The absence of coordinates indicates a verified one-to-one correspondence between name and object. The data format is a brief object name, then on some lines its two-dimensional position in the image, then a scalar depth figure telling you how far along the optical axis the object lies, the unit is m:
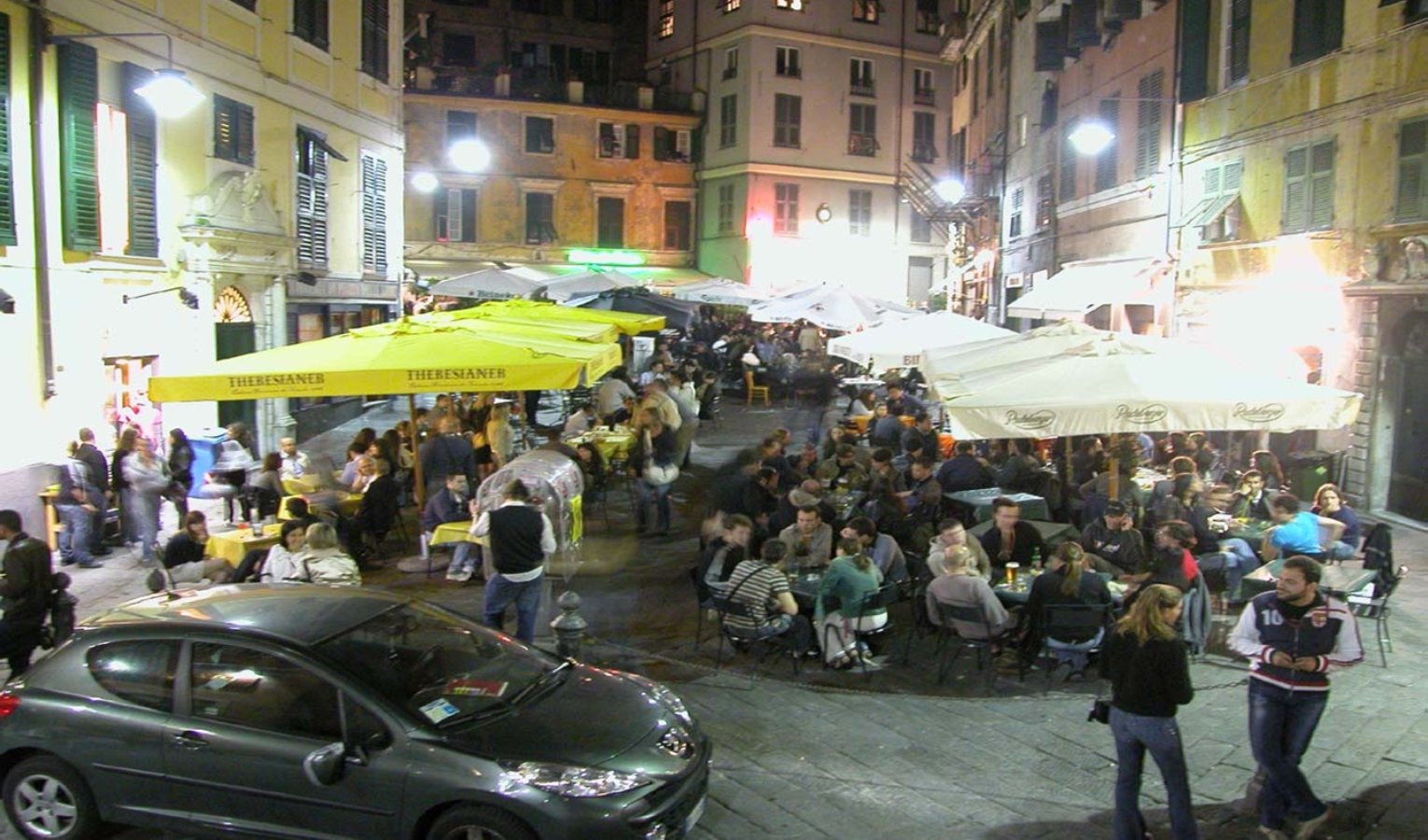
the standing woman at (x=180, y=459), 13.01
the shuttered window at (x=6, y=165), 11.11
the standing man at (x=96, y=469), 11.65
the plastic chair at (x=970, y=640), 7.92
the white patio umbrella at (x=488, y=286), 21.94
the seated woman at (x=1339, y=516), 9.67
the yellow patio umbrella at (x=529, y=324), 12.52
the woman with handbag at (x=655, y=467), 12.77
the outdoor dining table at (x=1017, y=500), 10.96
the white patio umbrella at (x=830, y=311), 20.41
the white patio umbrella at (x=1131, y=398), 8.80
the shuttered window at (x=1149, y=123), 18.97
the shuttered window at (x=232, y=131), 15.73
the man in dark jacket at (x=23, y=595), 7.37
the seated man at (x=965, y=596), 7.98
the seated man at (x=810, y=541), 9.24
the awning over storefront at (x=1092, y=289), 18.75
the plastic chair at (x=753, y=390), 26.01
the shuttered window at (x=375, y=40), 21.31
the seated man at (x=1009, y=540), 9.16
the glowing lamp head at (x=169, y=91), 11.94
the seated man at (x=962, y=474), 11.78
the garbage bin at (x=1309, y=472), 14.19
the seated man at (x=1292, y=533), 9.27
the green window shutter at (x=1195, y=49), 17.39
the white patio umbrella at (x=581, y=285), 23.73
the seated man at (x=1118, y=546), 9.15
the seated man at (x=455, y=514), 11.05
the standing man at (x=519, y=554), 8.27
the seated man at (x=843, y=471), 12.72
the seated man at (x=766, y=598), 8.22
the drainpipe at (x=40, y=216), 11.54
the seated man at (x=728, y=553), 8.74
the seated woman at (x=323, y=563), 8.46
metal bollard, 7.57
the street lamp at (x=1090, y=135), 18.22
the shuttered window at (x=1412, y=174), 13.04
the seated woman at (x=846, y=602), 8.27
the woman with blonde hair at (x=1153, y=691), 5.21
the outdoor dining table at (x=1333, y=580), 8.45
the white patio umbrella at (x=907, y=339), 15.31
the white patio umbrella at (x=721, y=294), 25.84
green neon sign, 40.28
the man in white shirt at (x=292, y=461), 12.61
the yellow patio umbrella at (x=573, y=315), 15.67
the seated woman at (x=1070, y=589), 7.88
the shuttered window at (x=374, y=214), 21.88
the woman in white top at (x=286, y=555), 8.66
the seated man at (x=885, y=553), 8.84
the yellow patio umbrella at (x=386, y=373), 9.48
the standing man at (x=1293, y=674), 5.55
